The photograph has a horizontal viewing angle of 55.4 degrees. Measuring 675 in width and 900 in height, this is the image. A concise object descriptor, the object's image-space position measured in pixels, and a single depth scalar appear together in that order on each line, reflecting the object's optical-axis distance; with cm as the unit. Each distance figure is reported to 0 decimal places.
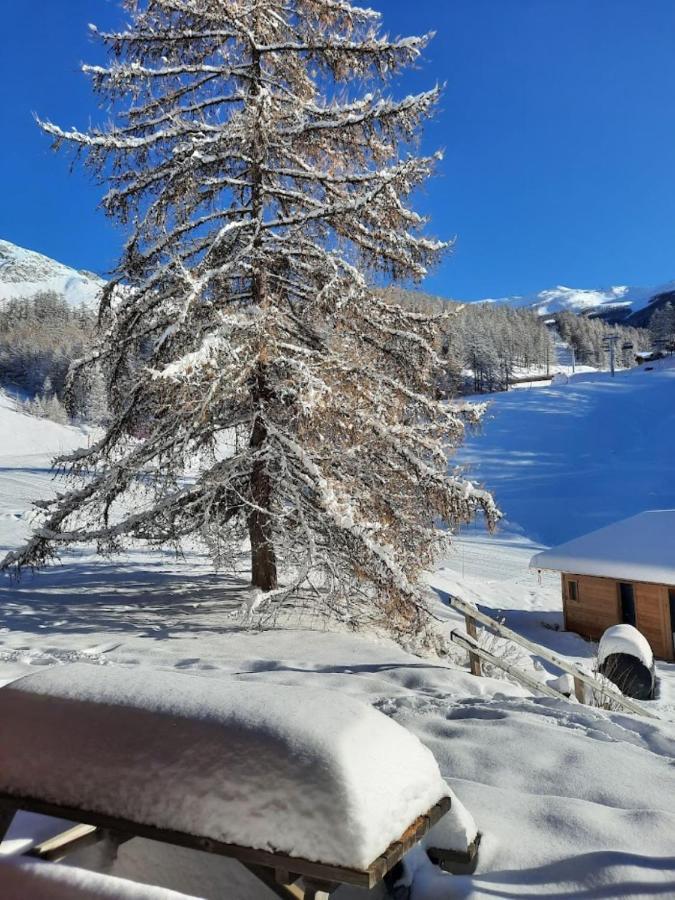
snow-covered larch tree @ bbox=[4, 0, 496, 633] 891
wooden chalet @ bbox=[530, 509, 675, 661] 1627
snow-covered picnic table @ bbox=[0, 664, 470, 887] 206
